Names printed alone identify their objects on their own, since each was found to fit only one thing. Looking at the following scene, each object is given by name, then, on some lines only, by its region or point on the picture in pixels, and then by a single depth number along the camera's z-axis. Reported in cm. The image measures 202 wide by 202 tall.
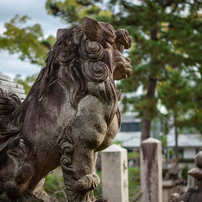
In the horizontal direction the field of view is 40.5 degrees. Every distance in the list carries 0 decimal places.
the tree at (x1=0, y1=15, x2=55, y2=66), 756
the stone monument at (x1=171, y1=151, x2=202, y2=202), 284
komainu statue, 162
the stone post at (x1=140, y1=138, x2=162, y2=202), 517
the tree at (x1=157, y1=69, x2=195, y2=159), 886
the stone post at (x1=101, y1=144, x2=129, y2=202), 415
